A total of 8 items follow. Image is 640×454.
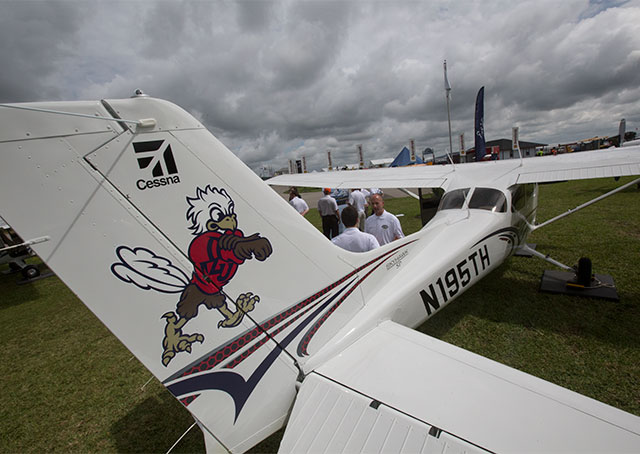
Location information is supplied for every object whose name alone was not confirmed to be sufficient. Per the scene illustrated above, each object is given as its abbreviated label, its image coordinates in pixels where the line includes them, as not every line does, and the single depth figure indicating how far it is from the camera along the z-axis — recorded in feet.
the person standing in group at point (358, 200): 25.16
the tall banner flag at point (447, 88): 69.26
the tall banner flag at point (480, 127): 66.03
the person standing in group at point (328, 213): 24.70
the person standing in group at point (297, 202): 26.17
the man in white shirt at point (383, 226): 14.61
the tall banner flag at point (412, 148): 102.25
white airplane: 3.80
